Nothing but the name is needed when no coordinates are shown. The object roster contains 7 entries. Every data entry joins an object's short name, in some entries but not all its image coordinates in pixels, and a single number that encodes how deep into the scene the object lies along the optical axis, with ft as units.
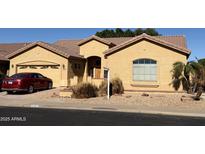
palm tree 39.86
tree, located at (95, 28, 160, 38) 102.76
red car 41.06
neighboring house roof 60.84
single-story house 42.95
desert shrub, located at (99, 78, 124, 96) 40.04
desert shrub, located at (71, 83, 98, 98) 37.97
